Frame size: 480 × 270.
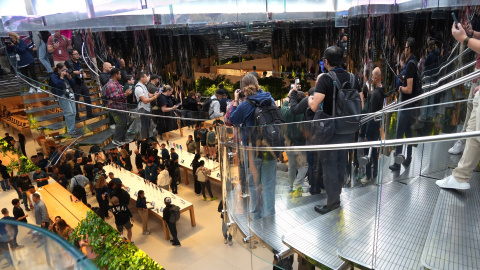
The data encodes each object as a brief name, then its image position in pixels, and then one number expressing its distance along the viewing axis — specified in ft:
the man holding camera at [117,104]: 21.74
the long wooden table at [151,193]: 27.14
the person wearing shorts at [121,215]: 25.55
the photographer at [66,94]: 21.95
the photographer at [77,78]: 22.63
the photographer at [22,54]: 24.63
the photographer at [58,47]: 26.91
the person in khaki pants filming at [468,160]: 6.97
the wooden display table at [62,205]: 27.40
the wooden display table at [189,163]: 30.68
